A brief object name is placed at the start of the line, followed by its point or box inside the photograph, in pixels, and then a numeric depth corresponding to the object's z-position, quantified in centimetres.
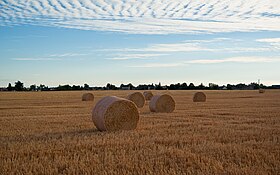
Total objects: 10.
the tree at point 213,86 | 10894
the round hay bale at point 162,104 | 2194
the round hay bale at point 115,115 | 1340
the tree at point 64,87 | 11031
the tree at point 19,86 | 10840
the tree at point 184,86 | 10588
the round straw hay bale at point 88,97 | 3921
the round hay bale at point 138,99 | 2717
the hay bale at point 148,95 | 3833
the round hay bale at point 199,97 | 3397
